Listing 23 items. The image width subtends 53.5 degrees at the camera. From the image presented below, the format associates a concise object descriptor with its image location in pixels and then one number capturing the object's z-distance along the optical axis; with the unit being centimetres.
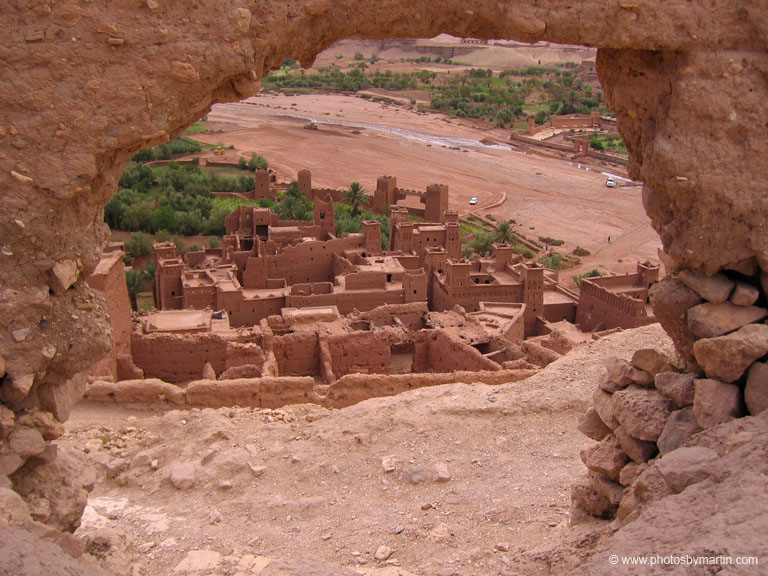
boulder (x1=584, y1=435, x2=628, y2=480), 604
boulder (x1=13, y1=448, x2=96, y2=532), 532
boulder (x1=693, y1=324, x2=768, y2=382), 537
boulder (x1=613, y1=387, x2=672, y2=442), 574
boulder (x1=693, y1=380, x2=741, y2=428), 538
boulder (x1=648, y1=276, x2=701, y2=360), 594
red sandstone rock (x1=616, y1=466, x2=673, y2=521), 513
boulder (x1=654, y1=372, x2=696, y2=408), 573
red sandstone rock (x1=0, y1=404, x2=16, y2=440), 504
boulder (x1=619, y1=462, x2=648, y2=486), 574
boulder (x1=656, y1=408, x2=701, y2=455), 546
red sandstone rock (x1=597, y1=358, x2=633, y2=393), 636
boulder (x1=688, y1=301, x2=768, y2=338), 567
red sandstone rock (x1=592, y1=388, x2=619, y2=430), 623
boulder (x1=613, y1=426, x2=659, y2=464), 582
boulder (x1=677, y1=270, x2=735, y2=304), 576
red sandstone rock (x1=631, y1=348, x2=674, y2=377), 614
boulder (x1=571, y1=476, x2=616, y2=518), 616
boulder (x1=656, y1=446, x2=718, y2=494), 494
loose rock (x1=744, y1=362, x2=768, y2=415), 529
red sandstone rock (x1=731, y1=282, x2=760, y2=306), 569
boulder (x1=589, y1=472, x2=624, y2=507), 597
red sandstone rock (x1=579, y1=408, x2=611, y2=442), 653
